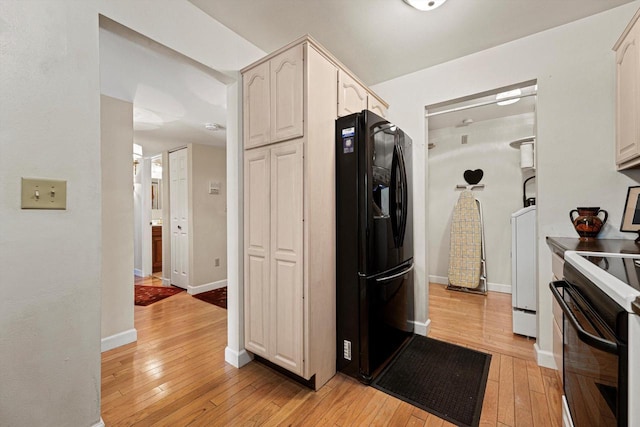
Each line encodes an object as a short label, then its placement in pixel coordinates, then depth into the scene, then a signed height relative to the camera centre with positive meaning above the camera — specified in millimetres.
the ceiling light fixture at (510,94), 3012 +1314
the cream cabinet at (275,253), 1774 -281
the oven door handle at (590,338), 738 -380
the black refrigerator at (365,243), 1870 -216
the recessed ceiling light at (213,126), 3586 +1170
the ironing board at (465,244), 3965 -478
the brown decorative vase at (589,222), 1803 -75
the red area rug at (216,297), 3723 -1222
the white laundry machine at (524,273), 2510 -577
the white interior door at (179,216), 4426 -36
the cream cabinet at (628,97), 1541 +691
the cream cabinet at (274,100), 1760 +793
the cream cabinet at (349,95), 2055 +947
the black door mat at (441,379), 1626 -1172
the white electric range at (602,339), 687 -377
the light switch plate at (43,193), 1217 +99
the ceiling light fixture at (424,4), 1755 +1355
